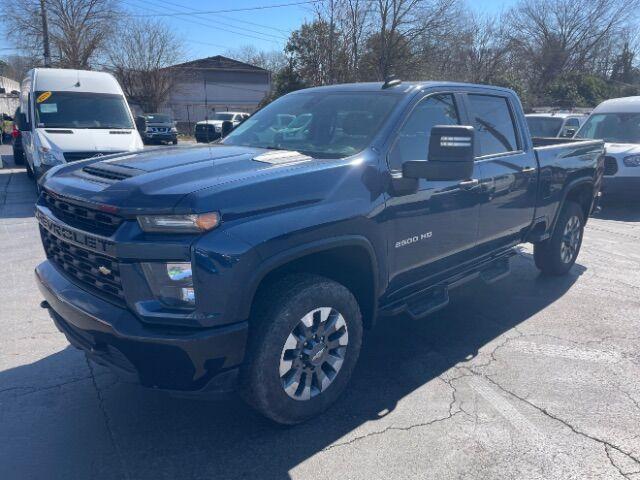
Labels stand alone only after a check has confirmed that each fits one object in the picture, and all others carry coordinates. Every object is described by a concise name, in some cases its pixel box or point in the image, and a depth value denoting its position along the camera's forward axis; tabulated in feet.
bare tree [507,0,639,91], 140.05
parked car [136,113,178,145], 89.35
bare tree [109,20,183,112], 133.49
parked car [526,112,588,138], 45.84
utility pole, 100.48
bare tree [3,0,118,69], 113.09
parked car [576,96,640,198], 33.17
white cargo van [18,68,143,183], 32.12
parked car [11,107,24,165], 51.86
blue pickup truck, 8.55
